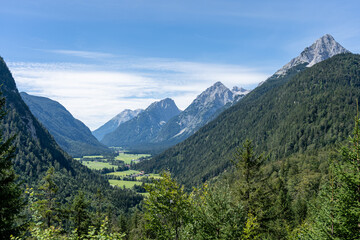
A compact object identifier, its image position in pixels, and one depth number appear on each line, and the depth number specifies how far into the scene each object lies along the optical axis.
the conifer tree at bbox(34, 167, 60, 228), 36.10
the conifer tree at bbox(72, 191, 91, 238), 45.81
